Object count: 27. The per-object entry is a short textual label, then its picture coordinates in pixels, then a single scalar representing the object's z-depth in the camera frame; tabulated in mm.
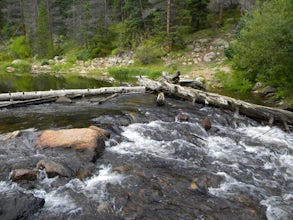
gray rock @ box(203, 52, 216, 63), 24938
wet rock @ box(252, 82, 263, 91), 16278
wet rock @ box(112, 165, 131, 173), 6349
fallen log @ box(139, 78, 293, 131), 9719
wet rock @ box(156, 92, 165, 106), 12945
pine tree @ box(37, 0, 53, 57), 41875
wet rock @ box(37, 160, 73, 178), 5941
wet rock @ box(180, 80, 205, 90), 15172
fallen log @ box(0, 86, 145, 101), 12945
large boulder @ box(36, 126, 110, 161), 7162
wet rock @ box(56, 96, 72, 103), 13567
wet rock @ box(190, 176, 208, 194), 5695
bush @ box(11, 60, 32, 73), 35497
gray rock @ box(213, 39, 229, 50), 26181
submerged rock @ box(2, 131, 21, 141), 8039
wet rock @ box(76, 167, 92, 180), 6062
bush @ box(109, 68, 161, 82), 22672
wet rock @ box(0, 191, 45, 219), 4391
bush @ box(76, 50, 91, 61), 35822
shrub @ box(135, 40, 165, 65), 27359
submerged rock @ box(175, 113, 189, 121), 10523
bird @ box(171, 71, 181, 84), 14281
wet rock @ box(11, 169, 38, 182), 5746
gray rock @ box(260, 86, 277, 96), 14745
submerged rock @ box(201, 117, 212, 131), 9675
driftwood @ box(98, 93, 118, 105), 13423
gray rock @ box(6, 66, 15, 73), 34306
